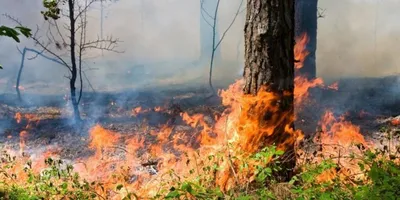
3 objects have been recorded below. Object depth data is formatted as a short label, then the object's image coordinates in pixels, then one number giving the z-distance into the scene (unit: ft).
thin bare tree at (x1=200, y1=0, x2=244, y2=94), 53.48
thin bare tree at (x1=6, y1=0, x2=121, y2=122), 21.25
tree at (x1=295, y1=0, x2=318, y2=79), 28.07
